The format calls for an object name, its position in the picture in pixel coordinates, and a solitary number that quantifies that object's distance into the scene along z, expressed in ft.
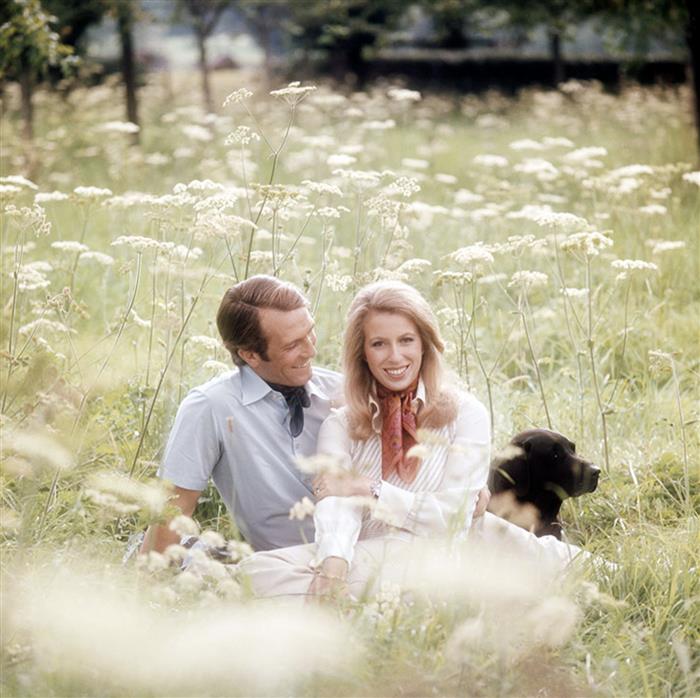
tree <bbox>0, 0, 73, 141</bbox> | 25.02
